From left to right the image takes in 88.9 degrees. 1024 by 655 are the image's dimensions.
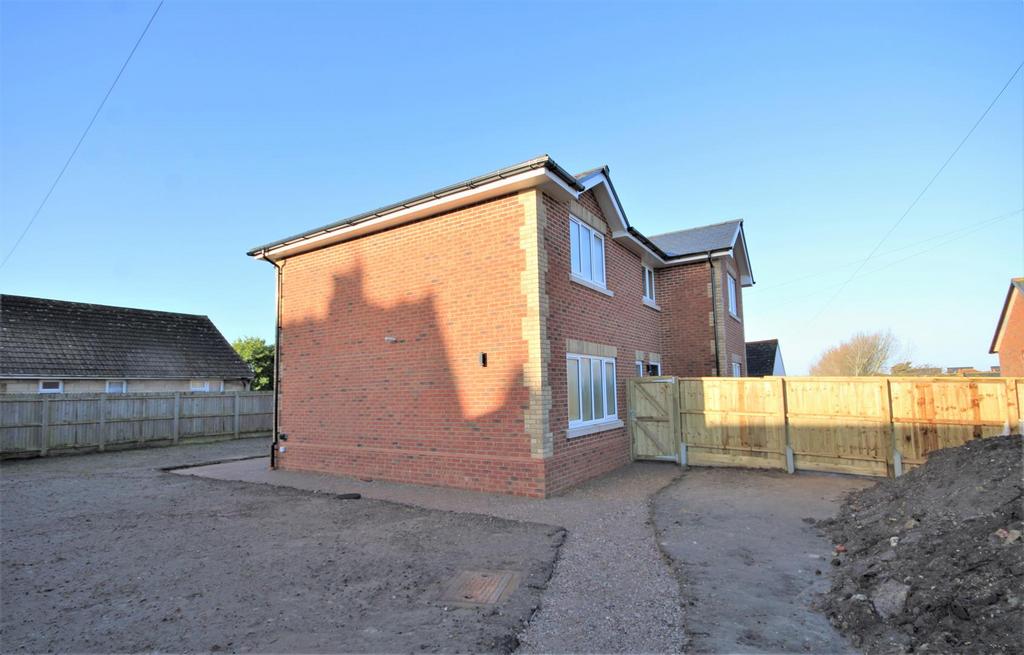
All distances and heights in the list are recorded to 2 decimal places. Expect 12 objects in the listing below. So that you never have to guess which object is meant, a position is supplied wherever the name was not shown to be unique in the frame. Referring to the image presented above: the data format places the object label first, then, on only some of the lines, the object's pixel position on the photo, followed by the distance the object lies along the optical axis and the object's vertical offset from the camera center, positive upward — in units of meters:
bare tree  37.88 +1.01
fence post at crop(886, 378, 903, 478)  9.28 -1.48
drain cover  4.53 -1.93
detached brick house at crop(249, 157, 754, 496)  8.86 +0.83
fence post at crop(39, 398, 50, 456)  15.88 -1.43
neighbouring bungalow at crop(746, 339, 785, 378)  27.12 +0.67
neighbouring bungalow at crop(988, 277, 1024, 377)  29.52 +1.95
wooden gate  11.75 -1.02
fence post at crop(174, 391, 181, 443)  19.27 -1.09
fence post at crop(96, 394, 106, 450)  17.19 -1.32
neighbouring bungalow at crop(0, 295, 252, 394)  18.64 +1.37
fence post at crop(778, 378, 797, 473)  10.42 -1.41
